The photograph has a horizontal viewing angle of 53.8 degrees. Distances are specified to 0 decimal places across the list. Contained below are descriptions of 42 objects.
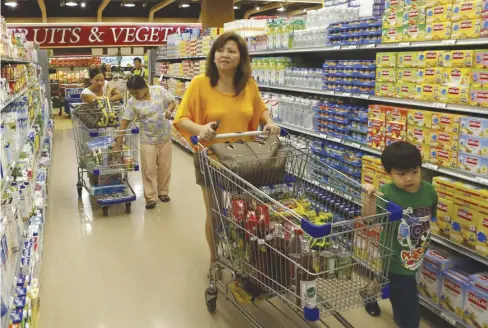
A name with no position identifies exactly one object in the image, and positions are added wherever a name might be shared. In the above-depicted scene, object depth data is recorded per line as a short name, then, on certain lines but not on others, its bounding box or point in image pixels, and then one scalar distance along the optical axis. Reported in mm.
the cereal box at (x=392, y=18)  3385
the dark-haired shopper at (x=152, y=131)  5430
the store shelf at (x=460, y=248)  2801
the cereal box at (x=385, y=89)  3550
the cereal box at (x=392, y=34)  3412
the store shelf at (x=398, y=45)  2811
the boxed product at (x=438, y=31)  2982
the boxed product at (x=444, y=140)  2998
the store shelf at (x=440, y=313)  2898
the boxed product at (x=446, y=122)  2979
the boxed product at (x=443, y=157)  3025
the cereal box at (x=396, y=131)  3417
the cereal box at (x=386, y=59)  3488
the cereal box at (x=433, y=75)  3084
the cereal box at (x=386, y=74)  3504
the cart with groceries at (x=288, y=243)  2238
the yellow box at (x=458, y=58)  2852
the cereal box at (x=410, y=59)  3225
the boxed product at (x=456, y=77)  2877
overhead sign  16969
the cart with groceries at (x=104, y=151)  5375
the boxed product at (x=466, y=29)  2773
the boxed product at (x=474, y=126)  2787
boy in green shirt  2553
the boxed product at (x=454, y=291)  2887
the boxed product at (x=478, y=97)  2760
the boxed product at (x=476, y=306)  2727
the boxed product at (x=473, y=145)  2789
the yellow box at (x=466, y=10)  2770
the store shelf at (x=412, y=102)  2850
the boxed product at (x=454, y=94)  2898
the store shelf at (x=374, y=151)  2857
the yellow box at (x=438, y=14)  2982
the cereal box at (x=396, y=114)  3404
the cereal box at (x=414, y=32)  3201
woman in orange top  3158
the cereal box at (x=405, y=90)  3337
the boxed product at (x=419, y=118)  3193
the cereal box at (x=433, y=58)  3084
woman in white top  6549
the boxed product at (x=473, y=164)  2807
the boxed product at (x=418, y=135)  3215
